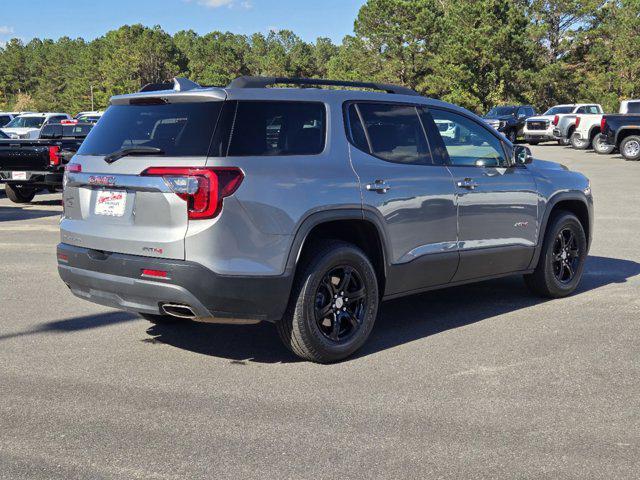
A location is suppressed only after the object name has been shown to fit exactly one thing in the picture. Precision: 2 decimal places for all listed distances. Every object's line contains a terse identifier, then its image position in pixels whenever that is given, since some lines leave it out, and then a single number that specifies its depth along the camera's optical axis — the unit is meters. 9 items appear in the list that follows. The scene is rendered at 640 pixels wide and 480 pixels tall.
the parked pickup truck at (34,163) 14.98
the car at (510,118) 39.66
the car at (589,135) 30.70
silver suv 4.86
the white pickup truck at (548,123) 36.50
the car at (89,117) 31.98
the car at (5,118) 39.27
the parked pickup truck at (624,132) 27.38
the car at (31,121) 35.22
